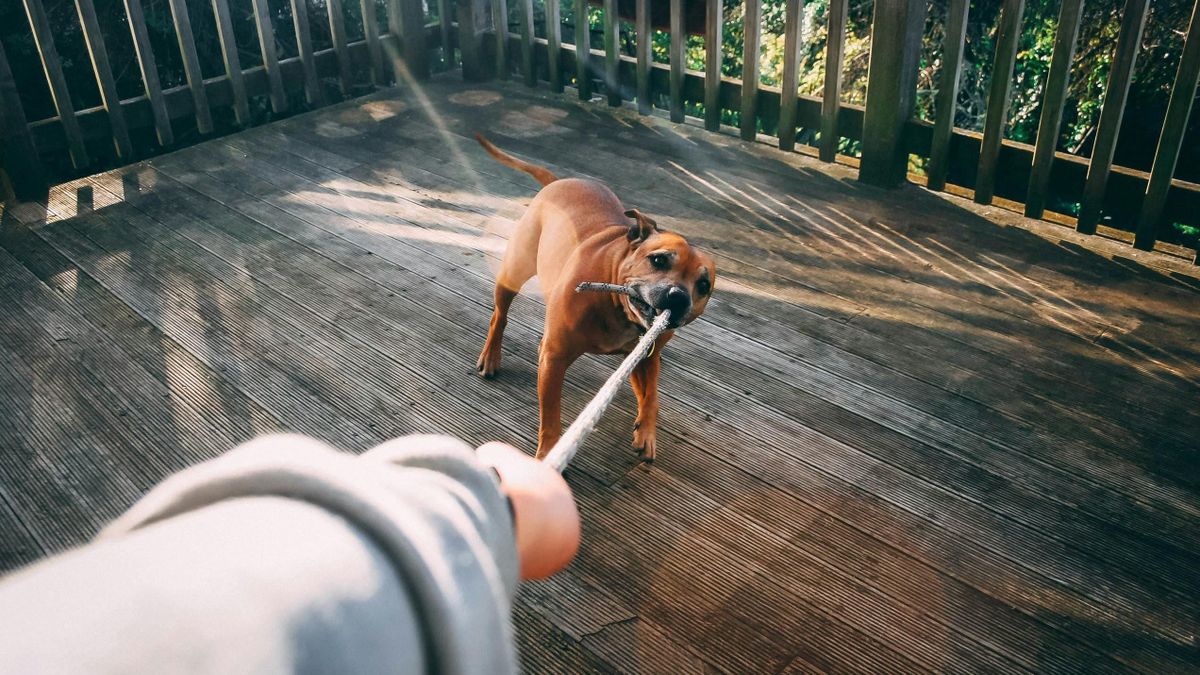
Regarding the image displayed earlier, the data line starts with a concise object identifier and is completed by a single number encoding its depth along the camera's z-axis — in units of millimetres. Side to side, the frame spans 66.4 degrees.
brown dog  2316
